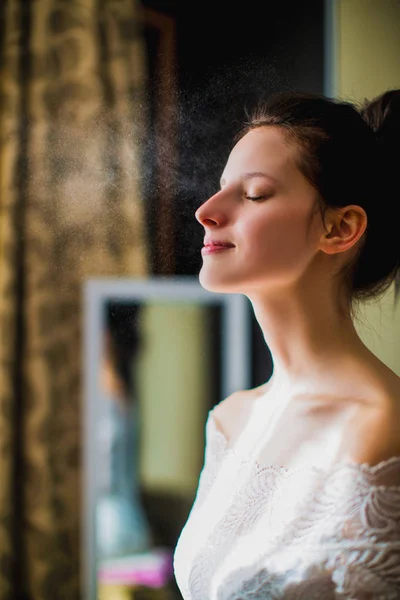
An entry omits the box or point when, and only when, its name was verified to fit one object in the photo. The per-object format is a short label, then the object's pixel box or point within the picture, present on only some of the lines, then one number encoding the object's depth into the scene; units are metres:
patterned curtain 1.12
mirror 1.21
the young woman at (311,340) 0.66
